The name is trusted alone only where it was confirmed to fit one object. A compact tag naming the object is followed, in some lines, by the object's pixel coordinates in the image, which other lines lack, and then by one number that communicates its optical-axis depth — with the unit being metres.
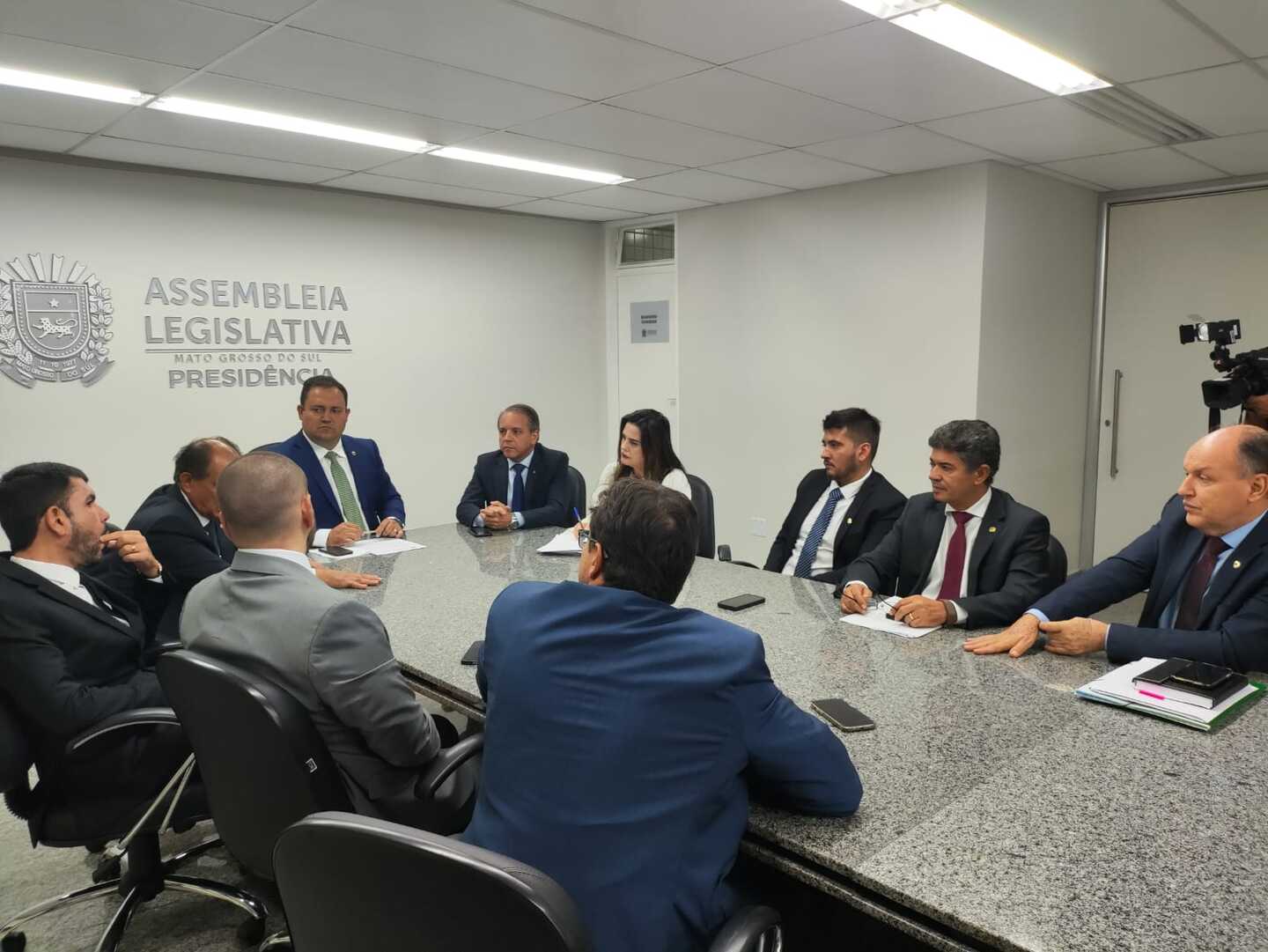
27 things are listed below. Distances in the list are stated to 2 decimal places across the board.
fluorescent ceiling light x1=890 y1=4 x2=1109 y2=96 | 2.64
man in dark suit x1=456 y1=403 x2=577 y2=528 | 4.02
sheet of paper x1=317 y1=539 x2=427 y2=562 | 3.46
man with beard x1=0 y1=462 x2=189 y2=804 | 1.94
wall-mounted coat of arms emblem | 4.18
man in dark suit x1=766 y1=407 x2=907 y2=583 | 3.18
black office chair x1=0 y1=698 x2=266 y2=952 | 1.96
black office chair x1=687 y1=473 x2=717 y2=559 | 3.65
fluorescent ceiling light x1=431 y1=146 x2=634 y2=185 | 4.38
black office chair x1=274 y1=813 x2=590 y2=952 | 0.91
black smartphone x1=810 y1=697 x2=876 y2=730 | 1.69
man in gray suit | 1.70
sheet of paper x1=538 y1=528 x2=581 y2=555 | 3.39
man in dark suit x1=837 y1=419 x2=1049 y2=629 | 2.32
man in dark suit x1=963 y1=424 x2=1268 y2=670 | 1.92
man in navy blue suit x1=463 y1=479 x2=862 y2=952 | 1.19
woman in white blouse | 3.63
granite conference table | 1.12
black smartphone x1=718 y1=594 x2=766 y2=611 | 2.57
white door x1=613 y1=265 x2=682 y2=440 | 6.52
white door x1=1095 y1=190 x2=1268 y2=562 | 5.05
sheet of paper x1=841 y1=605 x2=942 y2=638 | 2.28
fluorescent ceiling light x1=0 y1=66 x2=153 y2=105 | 3.10
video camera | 2.98
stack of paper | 1.65
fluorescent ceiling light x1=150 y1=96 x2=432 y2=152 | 3.47
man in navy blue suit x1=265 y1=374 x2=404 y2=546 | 3.73
